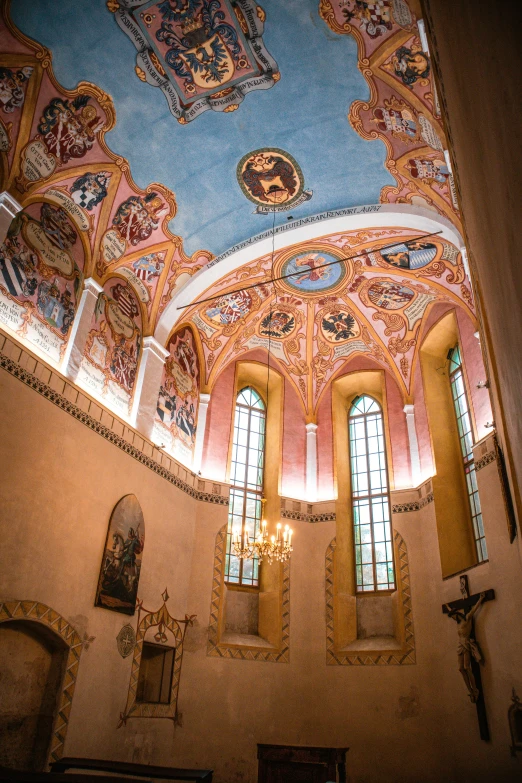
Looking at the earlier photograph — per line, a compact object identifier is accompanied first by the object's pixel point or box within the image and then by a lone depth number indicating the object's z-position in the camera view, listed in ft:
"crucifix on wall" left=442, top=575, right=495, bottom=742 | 30.91
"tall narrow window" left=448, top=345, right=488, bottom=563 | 37.22
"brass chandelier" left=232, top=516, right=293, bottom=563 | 31.98
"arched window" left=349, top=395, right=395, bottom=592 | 42.45
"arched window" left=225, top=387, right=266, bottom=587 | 42.37
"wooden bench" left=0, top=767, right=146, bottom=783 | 17.57
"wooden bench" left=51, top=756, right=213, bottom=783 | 22.09
